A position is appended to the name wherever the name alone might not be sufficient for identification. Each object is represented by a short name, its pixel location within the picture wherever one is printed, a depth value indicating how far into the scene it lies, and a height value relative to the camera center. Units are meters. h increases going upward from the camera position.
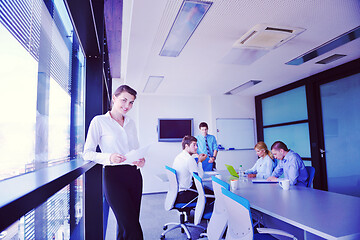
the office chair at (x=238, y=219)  1.72 -0.61
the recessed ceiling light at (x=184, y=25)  2.70 +1.50
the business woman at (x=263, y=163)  4.18 -0.44
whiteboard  7.62 +0.21
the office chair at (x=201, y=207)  2.99 -0.85
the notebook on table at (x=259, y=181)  3.44 -0.60
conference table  1.63 -0.61
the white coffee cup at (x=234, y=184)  3.00 -0.56
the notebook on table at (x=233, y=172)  3.99 -0.54
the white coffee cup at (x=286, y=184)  2.88 -0.55
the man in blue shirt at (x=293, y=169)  3.40 -0.45
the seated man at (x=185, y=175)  3.54 -0.51
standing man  5.95 -0.10
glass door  4.94 +0.09
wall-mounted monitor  7.21 +0.36
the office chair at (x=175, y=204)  3.52 -0.93
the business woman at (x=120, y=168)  1.93 -0.21
